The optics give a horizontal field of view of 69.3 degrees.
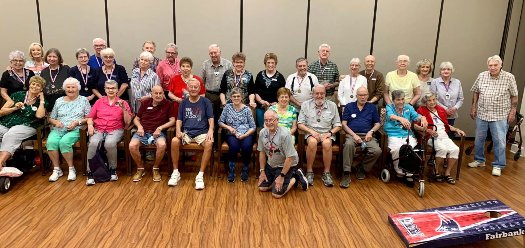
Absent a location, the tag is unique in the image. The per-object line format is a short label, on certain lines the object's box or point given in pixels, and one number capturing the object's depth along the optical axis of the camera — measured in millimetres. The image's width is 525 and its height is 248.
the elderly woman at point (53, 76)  4543
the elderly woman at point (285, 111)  4375
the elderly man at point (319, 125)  4316
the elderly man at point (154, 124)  4297
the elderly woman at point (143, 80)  4559
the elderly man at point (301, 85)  4742
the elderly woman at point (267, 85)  4738
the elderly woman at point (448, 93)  4906
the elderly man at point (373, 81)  4855
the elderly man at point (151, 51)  4906
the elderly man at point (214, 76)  4887
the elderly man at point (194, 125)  4289
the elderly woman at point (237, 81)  4709
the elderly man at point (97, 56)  4941
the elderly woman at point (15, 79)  4473
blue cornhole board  2873
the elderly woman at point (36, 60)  4656
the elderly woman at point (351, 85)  4734
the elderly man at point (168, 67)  4844
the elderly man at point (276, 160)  3830
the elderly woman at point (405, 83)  4805
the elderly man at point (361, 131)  4344
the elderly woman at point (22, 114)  4227
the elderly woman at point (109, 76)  4688
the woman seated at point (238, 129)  4348
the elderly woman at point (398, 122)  4391
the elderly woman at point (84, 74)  4625
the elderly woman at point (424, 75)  4875
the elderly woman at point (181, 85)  4578
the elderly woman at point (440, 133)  4426
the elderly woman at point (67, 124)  4277
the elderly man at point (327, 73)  4965
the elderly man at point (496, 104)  4676
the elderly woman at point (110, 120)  4293
